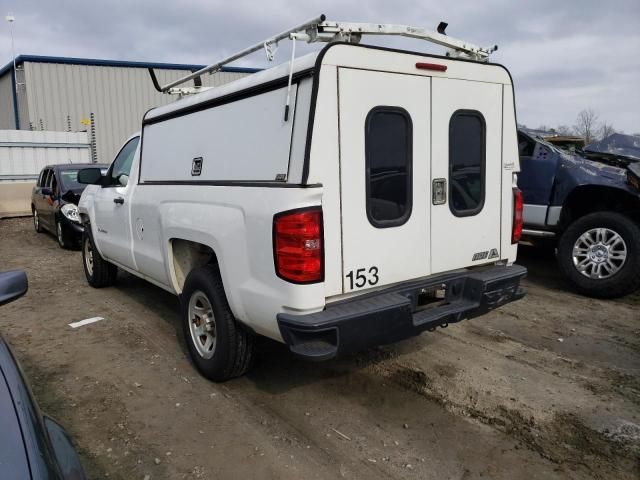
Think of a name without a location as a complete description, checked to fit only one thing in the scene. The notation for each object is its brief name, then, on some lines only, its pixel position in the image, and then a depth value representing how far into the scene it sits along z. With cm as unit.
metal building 1920
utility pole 1910
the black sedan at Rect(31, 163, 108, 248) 981
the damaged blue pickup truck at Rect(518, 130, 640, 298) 590
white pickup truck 299
